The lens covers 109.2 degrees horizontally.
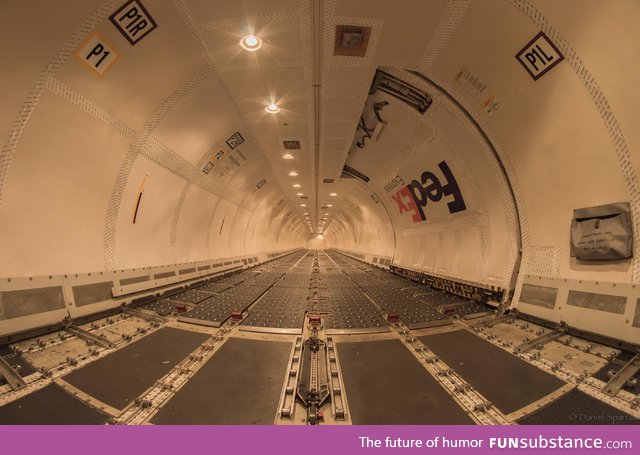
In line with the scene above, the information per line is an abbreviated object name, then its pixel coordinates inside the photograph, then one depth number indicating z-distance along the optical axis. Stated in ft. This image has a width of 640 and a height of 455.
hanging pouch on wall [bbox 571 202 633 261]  9.47
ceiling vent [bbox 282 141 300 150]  23.45
